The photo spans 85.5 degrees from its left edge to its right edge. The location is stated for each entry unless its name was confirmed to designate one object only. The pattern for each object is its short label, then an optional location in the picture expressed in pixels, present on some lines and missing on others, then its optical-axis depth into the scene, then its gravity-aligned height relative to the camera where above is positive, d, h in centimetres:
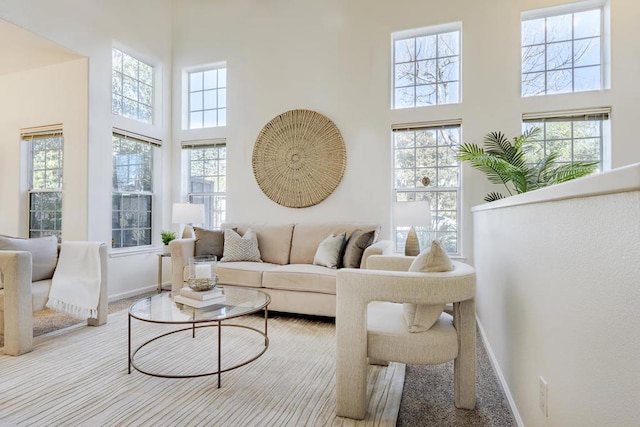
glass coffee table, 200 -60
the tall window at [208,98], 483 +164
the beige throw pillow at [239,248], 375 -37
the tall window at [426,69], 386 +167
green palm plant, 310 +46
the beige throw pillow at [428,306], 171 -46
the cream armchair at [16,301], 240 -61
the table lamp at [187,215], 416 -1
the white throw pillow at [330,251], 340 -37
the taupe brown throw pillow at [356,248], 332 -32
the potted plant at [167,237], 438 -29
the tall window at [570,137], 339 +78
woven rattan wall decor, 417 +70
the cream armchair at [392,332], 162 -58
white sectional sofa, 316 -52
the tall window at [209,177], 479 +52
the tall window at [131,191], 416 +30
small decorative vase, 233 -41
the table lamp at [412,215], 315 +0
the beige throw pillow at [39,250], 267 -30
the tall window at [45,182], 403 +39
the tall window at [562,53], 342 +165
